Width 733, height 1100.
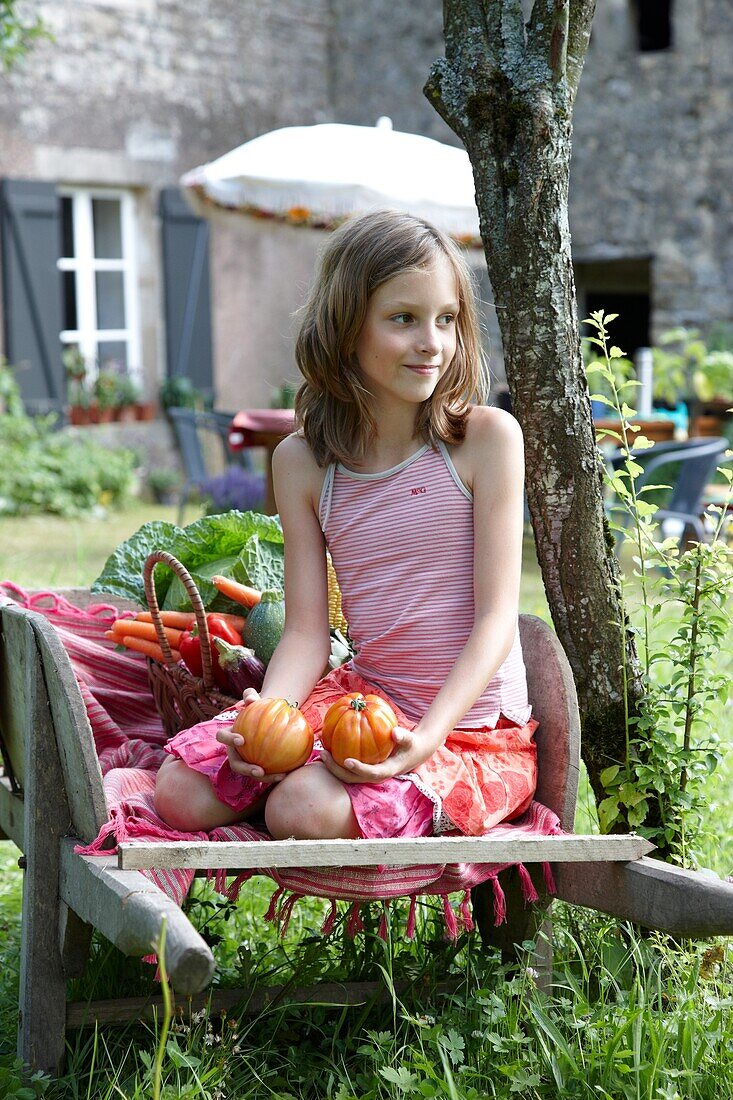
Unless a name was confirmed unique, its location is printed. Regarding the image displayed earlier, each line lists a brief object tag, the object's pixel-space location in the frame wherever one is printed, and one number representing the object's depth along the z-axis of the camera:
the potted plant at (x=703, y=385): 7.93
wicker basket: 2.37
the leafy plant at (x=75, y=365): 10.66
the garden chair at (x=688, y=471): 6.17
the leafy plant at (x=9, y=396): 9.81
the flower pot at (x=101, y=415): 10.71
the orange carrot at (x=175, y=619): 2.77
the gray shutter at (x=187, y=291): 11.10
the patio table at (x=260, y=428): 6.01
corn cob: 2.80
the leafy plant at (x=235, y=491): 7.39
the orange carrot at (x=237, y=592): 2.76
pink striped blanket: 1.91
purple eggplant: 2.46
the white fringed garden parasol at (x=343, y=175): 6.99
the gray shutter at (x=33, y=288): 10.02
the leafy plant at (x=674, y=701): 2.23
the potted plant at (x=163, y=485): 10.77
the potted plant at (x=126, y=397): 10.89
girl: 2.07
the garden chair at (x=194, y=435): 8.20
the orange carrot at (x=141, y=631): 2.68
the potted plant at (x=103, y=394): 10.70
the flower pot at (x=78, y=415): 10.60
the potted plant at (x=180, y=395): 11.22
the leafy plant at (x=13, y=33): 6.56
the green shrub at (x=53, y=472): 9.50
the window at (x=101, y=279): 10.81
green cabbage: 2.88
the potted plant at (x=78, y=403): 10.61
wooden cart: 1.79
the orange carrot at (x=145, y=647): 2.64
